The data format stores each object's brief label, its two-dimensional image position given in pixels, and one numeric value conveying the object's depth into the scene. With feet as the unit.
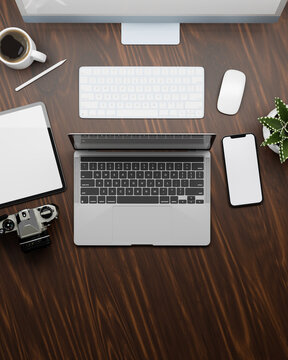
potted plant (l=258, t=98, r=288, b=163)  3.18
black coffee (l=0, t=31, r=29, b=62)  3.53
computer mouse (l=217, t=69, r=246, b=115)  3.63
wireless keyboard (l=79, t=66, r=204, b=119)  3.63
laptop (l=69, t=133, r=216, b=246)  3.61
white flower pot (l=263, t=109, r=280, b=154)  3.50
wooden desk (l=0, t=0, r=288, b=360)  3.63
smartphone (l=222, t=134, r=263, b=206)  3.61
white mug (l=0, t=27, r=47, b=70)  3.51
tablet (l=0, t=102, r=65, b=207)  3.67
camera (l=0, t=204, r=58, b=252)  3.40
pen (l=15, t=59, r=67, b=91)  3.67
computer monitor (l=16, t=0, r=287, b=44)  3.45
